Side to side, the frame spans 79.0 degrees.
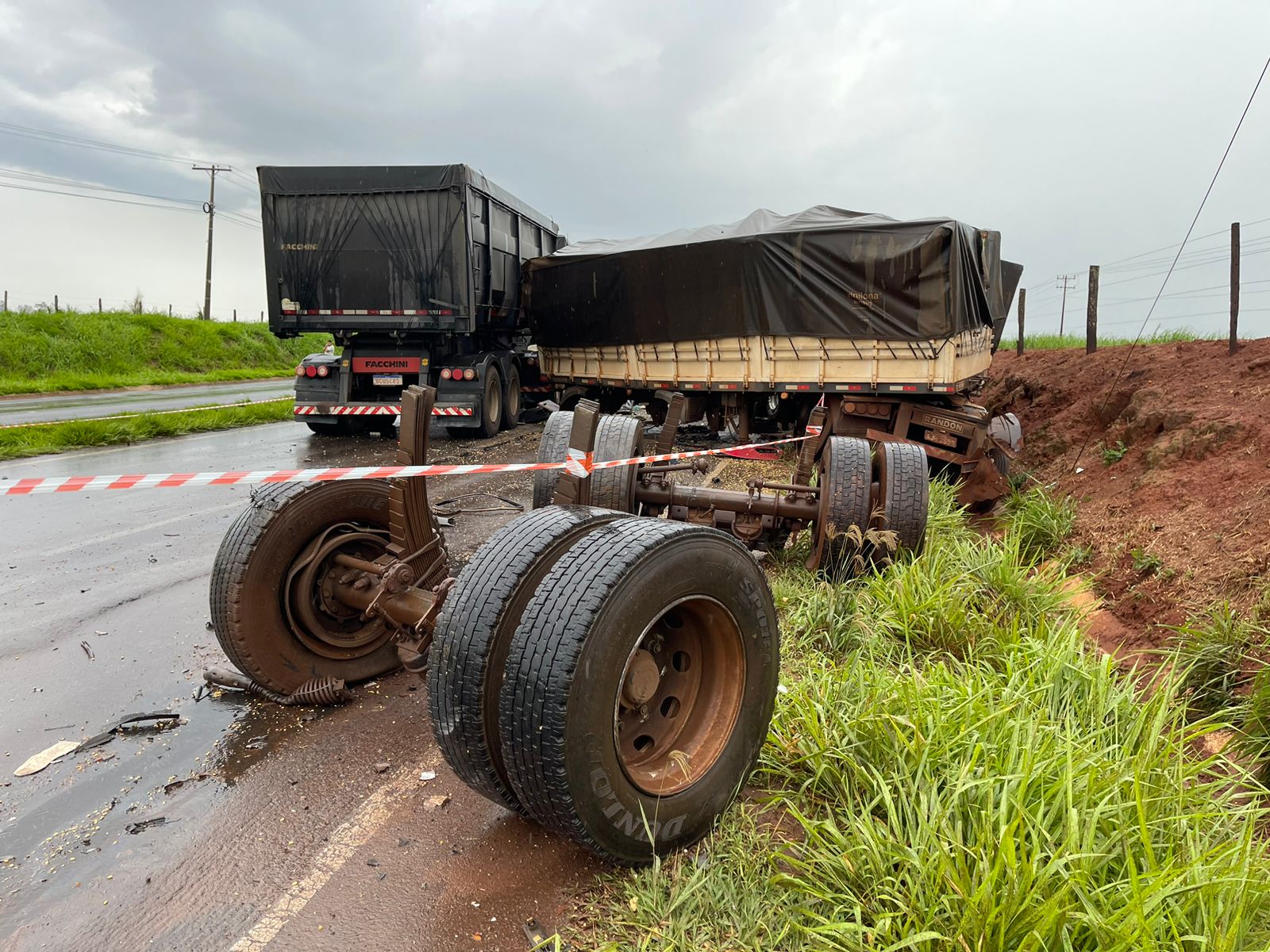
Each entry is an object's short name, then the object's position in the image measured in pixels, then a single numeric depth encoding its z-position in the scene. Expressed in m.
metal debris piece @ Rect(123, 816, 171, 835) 2.58
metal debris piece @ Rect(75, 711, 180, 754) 3.18
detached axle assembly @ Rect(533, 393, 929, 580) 4.58
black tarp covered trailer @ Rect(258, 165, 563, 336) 11.05
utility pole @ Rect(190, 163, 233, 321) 37.97
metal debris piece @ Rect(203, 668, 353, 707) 3.35
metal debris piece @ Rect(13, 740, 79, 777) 2.96
